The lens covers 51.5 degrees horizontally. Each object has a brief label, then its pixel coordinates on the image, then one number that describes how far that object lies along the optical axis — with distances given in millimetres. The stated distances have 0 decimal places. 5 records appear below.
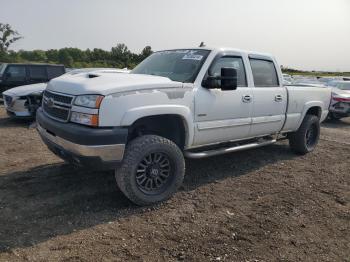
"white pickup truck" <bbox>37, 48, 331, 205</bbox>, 3848
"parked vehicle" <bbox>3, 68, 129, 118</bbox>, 9281
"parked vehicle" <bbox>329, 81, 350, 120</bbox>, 13047
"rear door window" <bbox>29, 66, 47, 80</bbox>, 12758
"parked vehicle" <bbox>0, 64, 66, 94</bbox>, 12594
